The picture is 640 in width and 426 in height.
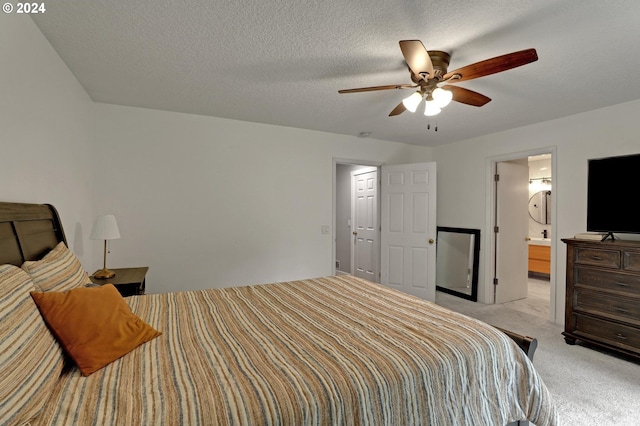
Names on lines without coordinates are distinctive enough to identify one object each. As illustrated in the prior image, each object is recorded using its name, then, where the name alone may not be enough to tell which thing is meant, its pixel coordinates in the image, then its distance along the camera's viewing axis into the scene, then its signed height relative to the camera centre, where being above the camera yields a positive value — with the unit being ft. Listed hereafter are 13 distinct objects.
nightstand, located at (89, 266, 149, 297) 7.70 -1.97
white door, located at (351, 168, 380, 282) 15.72 -0.84
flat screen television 8.67 +0.52
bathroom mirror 19.54 +0.26
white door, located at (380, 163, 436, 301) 13.85 -0.90
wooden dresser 8.29 -2.54
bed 2.85 -1.97
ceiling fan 5.23 +2.84
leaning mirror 14.16 -2.65
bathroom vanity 18.00 -2.97
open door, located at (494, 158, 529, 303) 13.71 -0.89
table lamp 8.11 -0.66
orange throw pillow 3.54 -1.56
